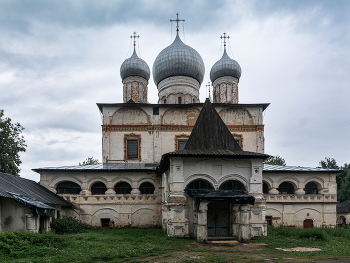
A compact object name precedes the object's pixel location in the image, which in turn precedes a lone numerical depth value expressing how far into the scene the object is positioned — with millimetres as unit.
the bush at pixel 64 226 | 13498
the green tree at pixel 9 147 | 19688
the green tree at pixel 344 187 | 29578
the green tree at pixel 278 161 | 38028
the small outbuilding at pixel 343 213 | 25797
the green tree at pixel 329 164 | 35062
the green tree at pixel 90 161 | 40281
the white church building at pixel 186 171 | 11945
